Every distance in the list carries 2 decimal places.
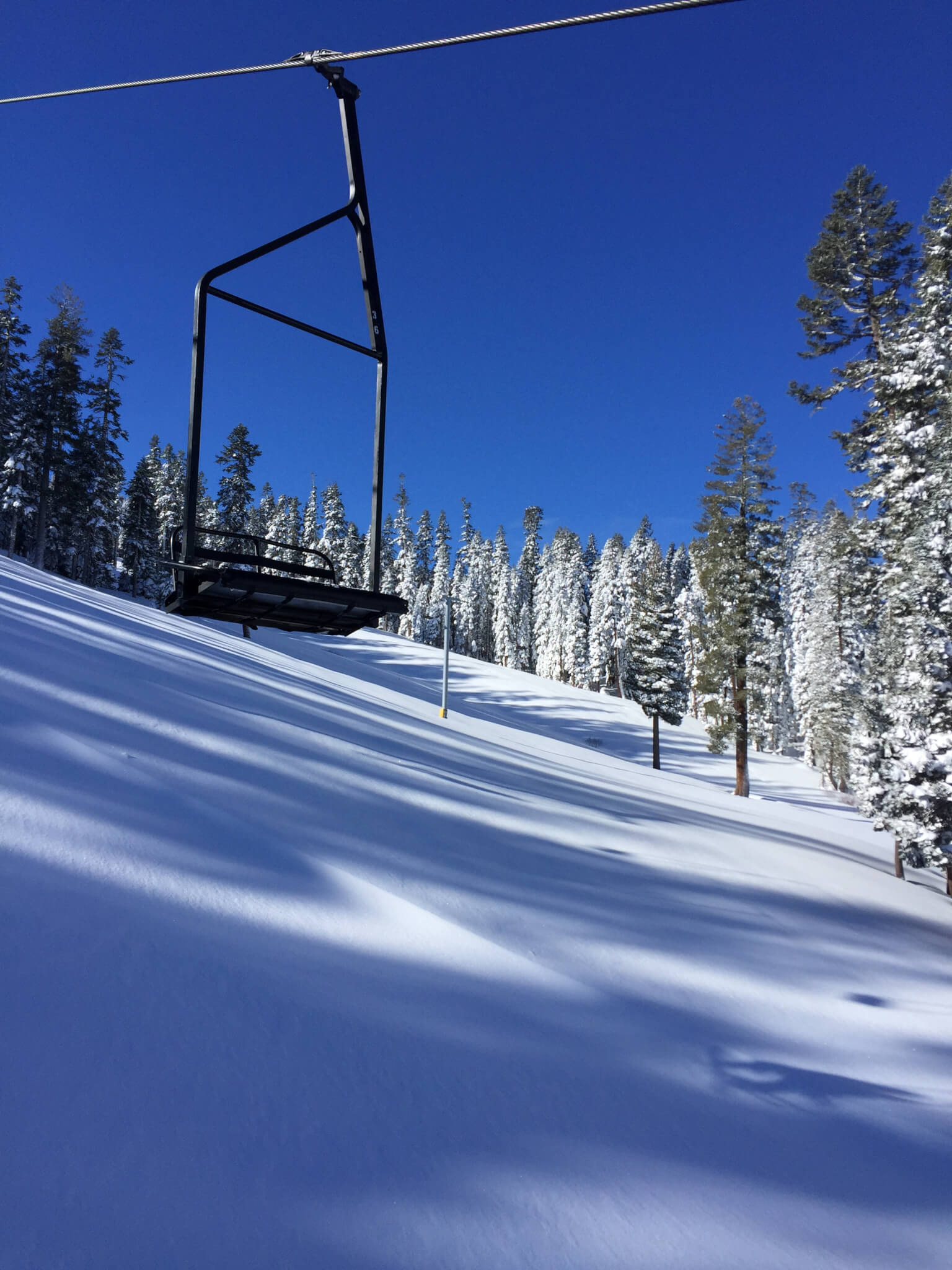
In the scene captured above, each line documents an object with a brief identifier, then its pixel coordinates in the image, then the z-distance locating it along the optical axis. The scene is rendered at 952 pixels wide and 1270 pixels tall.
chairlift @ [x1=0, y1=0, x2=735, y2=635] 2.55
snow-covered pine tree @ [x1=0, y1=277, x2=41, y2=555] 33.62
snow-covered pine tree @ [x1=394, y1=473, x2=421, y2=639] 73.31
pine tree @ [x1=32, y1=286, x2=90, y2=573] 33.88
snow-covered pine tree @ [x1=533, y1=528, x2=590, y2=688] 63.94
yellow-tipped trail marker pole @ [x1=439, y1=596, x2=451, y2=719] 24.11
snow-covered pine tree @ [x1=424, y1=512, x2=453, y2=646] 72.81
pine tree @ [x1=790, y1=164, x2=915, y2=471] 17.14
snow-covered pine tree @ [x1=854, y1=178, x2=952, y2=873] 12.08
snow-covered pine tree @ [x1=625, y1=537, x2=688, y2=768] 33.62
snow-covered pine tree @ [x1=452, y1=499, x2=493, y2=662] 75.31
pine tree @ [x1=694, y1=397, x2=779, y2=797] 24.06
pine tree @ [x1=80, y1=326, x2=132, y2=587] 37.03
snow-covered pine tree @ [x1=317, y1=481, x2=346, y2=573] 61.84
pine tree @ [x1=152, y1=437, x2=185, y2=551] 48.12
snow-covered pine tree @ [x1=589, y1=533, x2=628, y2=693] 62.25
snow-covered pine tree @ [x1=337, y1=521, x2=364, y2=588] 59.88
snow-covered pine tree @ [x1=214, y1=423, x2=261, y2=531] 34.50
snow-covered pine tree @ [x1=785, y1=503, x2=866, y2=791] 39.44
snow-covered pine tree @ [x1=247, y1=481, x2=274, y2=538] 45.58
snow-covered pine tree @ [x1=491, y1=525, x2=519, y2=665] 72.06
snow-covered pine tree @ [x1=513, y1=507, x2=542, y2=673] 74.50
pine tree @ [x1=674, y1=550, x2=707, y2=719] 63.03
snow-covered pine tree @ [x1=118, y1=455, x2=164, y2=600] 43.84
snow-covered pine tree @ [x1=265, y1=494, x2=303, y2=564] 61.16
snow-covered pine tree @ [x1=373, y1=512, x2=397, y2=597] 74.36
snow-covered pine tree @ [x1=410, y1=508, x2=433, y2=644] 72.38
